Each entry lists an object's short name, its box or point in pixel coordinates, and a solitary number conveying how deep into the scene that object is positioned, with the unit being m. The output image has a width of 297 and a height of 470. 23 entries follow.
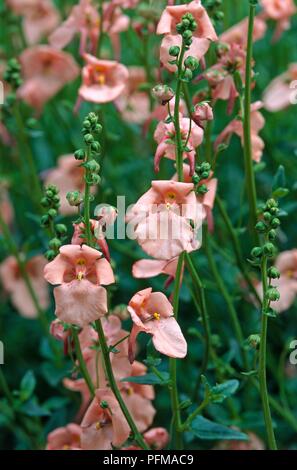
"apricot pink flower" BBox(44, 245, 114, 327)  0.43
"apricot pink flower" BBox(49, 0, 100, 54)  0.58
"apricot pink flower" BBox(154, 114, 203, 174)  0.45
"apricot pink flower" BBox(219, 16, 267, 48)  0.56
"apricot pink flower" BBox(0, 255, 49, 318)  0.63
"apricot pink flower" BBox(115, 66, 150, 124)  0.66
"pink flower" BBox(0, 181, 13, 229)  0.69
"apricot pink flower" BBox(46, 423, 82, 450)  0.51
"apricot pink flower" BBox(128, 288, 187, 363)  0.43
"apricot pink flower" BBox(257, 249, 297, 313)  0.53
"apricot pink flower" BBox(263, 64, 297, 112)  0.64
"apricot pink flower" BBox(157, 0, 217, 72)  0.45
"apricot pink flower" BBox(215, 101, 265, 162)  0.50
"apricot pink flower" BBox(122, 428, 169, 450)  0.50
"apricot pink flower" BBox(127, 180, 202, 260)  0.43
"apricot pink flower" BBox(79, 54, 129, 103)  0.54
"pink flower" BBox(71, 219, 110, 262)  0.44
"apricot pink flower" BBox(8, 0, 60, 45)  0.74
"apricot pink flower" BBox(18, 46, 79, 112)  0.66
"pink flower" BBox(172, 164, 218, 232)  0.48
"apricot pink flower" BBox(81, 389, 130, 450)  0.46
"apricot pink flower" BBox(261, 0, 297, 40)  0.61
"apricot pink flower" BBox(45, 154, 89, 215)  0.63
